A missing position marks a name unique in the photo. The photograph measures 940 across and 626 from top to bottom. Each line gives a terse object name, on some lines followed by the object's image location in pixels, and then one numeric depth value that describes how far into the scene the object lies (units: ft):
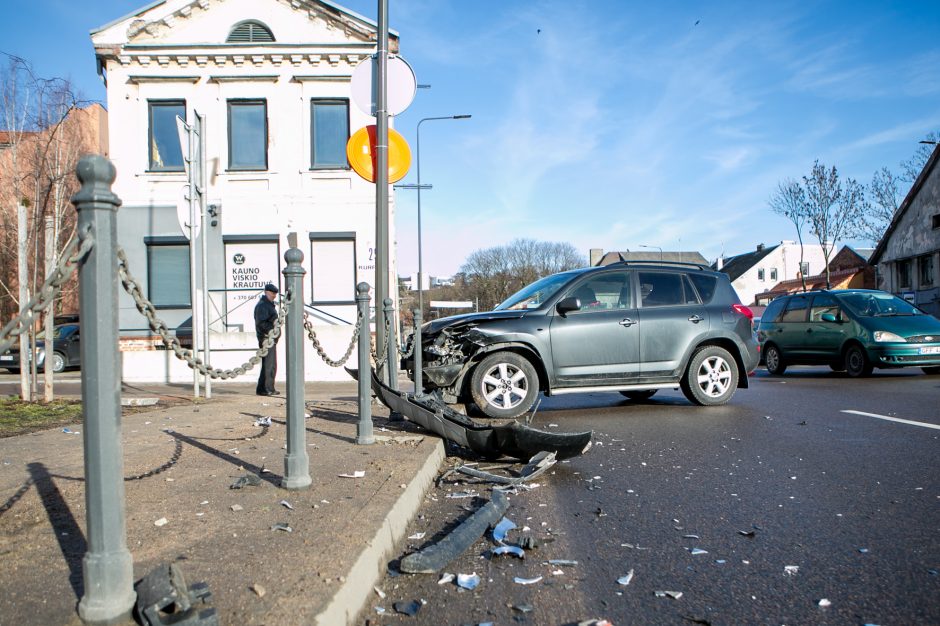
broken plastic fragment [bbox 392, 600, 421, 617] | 8.04
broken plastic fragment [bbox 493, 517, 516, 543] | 10.82
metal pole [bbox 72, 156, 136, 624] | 6.84
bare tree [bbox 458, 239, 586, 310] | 215.51
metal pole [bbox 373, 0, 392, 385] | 21.68
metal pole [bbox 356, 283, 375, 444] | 16.72
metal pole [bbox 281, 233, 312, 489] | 12.15
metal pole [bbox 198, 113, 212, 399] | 31.68
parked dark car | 62.95
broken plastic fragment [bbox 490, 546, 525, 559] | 10.03
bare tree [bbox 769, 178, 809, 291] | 121.29
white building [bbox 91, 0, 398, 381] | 58.44
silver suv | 24.94
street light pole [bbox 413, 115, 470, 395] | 23.56
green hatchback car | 40.29
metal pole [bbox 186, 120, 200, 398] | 30.01
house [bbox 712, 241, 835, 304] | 239.91
